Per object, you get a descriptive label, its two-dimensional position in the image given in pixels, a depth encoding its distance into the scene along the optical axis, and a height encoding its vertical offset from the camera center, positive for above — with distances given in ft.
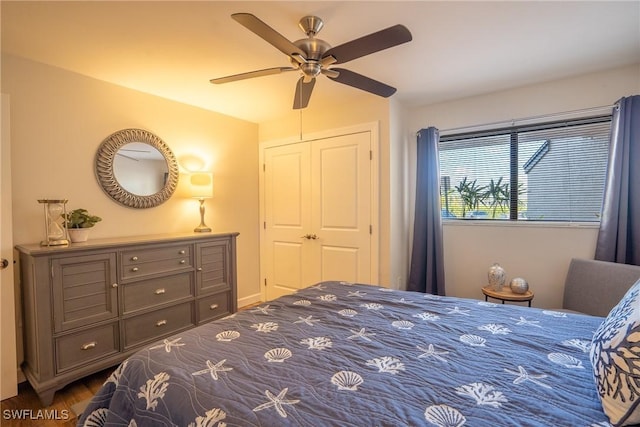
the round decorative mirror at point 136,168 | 8.65 +1.34
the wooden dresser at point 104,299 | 6.38 -2.19
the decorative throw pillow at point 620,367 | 2.41 -1.46
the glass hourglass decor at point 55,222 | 6.98 -0.23
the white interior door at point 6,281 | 6.54 -1.50
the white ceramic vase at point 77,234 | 7.29 -0.54
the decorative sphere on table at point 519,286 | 8.32 -2.27
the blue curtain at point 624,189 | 7.50 +0.35
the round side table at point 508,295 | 8.11 -2.50
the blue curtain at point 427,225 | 10.29 -0.66
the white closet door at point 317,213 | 10.62 -0.17
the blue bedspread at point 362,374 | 2.74 -1.88
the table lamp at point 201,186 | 10.19 +0.83
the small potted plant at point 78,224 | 7.32 -0.29
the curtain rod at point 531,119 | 8.22 +2.62
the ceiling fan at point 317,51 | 4.55 +2.69
